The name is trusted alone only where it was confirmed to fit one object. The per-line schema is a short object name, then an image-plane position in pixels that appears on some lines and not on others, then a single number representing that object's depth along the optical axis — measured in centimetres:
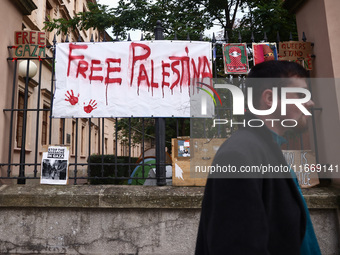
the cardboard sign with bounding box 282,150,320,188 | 384
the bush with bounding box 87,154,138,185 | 983
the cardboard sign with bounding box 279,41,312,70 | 420
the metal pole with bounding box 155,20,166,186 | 394
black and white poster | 386
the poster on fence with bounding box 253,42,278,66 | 432
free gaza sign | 422
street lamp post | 399
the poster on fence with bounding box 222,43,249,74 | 423
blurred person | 105
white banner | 417
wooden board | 385
